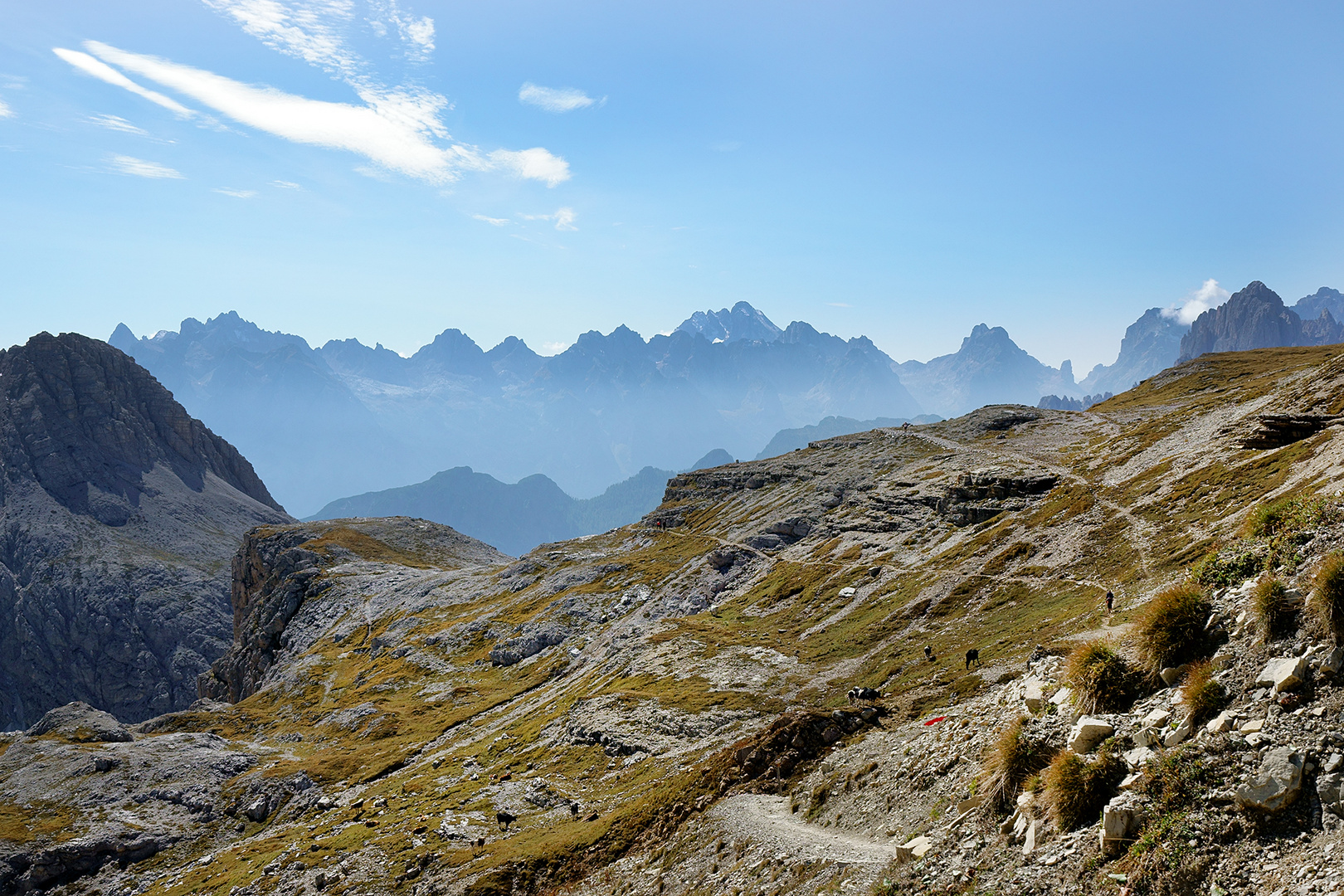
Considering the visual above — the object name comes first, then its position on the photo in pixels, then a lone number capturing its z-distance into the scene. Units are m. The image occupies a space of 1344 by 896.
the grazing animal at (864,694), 46.66
